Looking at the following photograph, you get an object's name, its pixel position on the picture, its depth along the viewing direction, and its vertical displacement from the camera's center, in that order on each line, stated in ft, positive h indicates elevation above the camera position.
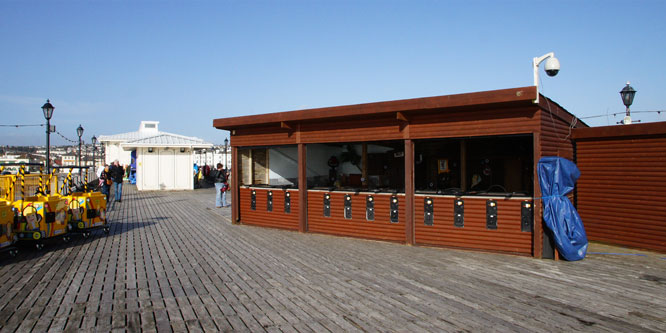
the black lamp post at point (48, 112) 47.84 +7.19
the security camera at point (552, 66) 25.48 +6.30
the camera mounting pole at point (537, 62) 25.16 +6.64
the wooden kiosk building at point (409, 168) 25.80 +0.37
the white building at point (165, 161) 74.67 +2.38
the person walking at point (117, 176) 56.54 -0.20
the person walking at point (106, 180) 51.88 -0.67
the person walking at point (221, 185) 51.62 -1.42
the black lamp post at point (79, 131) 77.61 +8.12
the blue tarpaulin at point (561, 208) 24.53 -2.24
